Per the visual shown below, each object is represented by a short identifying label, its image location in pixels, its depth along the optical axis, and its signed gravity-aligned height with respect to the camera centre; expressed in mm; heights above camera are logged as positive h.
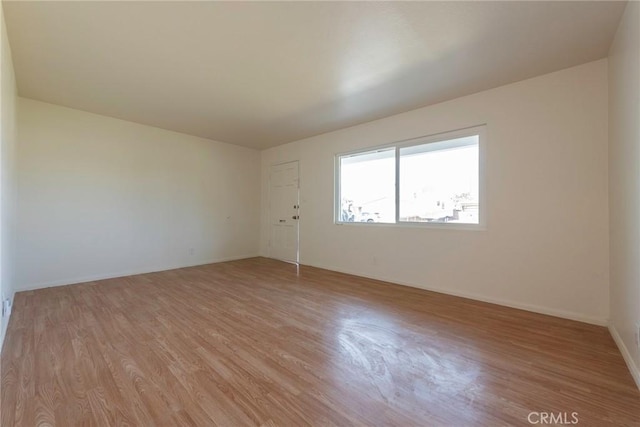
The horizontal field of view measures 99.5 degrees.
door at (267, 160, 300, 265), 5570 -112
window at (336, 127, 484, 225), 3421 +540
